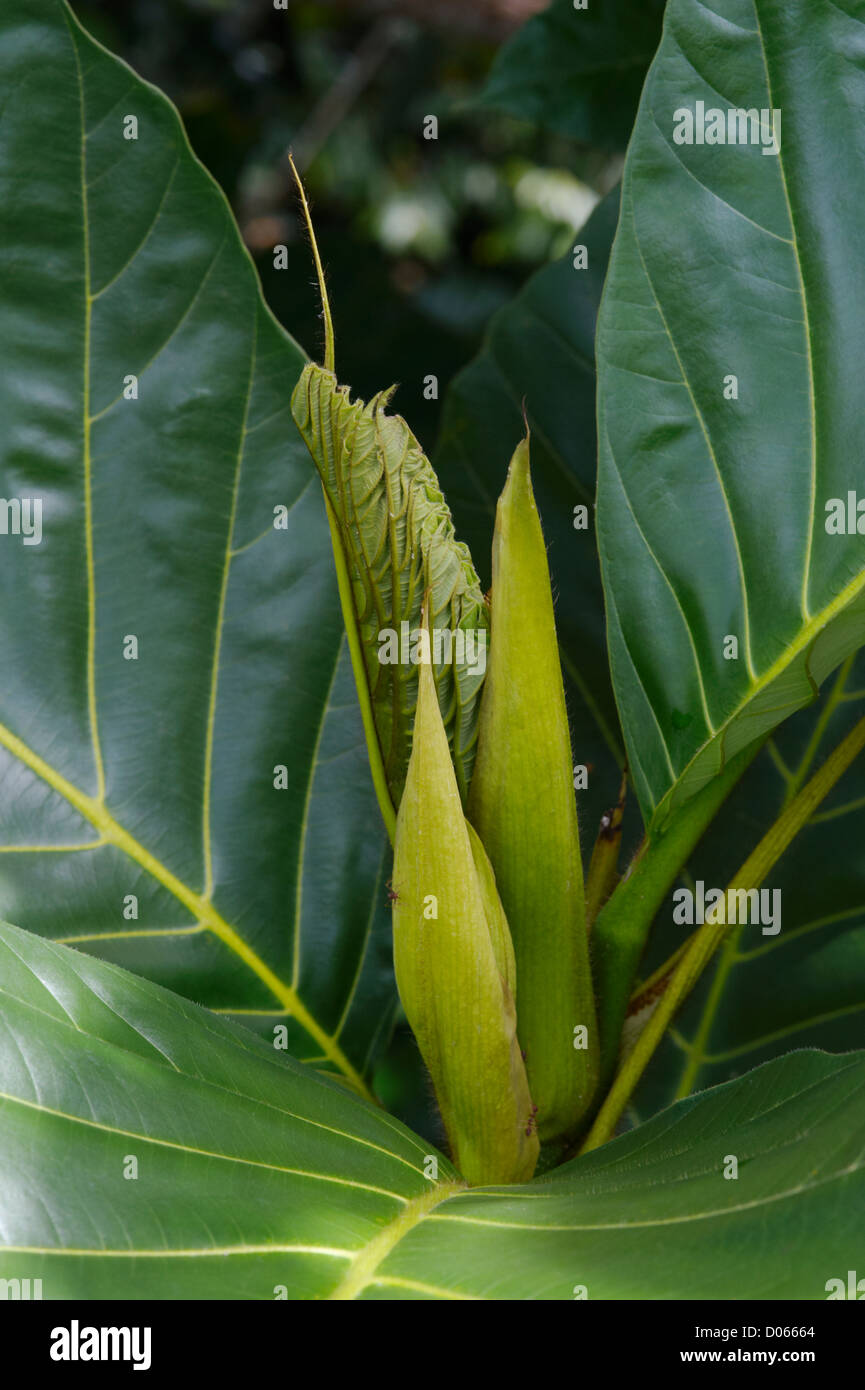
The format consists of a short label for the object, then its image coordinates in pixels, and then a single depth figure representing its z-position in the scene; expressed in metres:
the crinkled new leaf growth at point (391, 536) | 0.55
